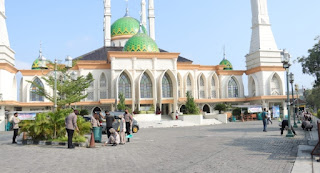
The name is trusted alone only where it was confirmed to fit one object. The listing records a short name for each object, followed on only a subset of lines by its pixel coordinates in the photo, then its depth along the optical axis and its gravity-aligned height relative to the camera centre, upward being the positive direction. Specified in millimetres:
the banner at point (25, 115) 29231 -587
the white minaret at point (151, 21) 47781 +13300
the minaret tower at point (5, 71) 32750 +4264
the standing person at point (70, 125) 11281 -616
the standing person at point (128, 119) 14117 -550
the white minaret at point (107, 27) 47531 +12346
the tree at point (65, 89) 26000 +1614
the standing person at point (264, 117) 16969 -700
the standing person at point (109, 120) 12764 -525
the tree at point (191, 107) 31753 -181
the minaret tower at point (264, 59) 42500 +6326
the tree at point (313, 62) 18634 +2567
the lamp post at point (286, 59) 14398 +2085
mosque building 37375 +3813
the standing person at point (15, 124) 13958 -681
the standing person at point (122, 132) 12586 -1014
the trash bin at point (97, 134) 13318 -1141
